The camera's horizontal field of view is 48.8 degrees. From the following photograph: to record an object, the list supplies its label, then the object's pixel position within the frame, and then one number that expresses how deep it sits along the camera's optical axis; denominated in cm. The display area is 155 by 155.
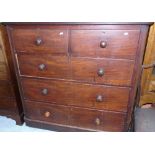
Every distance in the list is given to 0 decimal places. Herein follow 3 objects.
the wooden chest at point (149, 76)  133
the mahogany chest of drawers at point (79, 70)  109
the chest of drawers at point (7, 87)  137
